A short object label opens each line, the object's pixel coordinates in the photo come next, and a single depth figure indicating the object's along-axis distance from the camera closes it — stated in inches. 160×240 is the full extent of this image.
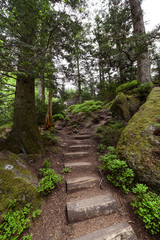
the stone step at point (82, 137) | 223.9
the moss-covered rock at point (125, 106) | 212.4
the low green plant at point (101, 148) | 167.2
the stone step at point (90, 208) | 80.8
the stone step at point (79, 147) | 183.2
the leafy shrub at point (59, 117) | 342.0
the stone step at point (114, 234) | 64.6
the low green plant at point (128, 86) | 241.8
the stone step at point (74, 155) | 162.3
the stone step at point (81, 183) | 107.3
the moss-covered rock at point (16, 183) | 84.1
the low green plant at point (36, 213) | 80.1
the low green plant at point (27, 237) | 65.1
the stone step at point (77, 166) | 138.7
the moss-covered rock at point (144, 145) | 90.3
